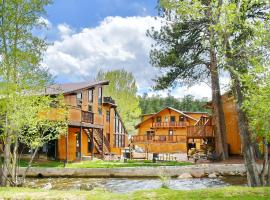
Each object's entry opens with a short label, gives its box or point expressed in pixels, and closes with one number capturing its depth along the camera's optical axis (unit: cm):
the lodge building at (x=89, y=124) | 1690
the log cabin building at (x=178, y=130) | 1845
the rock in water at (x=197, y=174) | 1271
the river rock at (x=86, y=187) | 915
